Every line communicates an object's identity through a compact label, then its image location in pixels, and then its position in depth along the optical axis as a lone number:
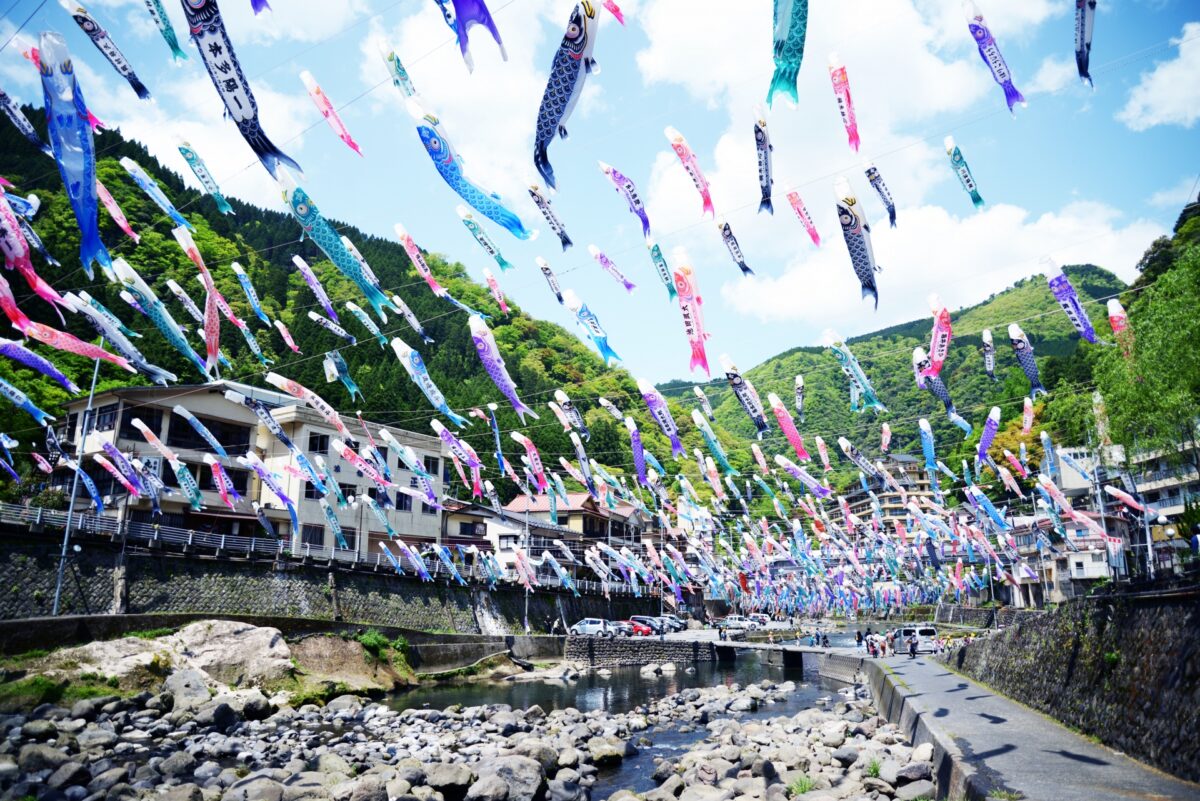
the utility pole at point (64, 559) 22.15
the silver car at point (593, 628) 40.22
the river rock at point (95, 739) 15.82
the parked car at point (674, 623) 50.94
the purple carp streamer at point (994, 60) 9.74
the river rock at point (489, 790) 12.64
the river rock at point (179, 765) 14.30
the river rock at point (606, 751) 16.81
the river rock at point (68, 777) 12.51
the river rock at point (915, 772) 10.96
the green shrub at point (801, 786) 11.84
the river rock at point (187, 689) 20.02
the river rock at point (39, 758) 13.20
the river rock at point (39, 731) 15.61
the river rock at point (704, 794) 11.59
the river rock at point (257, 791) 12.02
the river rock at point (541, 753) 14.96
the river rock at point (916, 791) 10.29
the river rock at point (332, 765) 14.38
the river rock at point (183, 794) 11.20
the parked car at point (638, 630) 43.78
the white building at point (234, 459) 31.73
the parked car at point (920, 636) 31.94
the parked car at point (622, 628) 42.69
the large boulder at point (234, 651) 22.61
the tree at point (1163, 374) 19.47
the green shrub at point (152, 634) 22.11
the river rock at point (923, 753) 11.22
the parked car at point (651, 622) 47.79
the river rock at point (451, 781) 13.22
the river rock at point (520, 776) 12.91
